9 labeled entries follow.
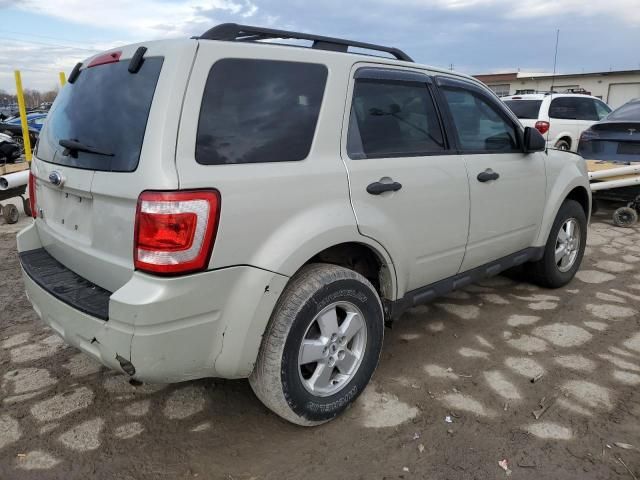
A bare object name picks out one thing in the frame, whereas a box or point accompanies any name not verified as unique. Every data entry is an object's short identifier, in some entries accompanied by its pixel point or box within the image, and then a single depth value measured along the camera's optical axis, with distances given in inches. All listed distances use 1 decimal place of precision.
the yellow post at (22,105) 389.1
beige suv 81.2
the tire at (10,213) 281.4
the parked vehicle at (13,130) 683.4
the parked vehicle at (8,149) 508.7
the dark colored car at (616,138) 292.3
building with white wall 1128.8
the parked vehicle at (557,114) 432.1
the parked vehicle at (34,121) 673.0
